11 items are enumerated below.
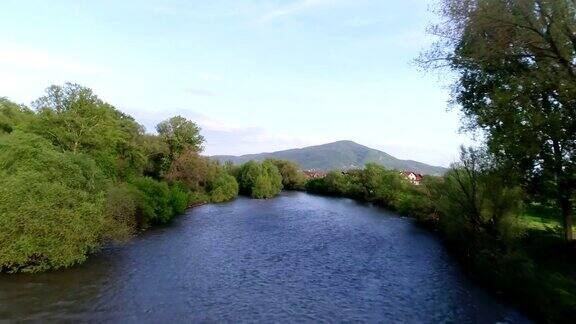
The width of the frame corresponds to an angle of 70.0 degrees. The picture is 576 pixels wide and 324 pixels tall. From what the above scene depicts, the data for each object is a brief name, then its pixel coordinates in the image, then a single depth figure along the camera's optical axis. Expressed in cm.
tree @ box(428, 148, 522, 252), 3178
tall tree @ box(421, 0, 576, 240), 1475
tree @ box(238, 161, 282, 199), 10281
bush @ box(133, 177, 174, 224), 4981
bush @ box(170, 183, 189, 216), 6112
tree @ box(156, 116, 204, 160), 7788
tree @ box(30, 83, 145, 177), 4450
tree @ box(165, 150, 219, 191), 7581
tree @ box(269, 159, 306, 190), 13538
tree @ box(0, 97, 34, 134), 4938
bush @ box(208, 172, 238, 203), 8600
